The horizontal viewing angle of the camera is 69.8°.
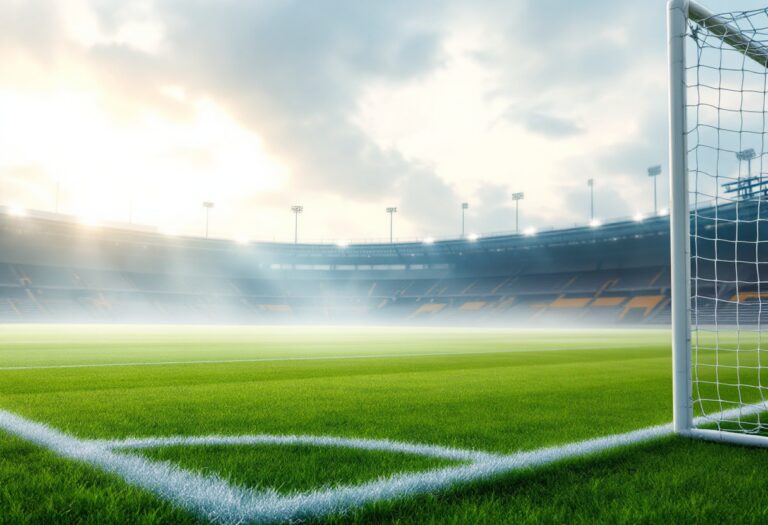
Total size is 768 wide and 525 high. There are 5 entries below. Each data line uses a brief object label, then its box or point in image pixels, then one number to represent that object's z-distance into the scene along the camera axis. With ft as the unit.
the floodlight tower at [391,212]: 215.92
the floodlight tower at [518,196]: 178.91
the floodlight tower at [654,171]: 165.14
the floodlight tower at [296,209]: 212.27
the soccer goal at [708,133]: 9.95
